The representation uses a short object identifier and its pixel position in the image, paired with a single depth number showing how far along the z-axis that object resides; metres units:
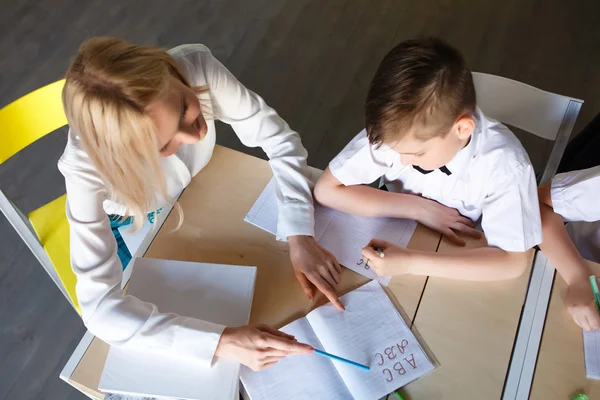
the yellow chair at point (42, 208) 1.19
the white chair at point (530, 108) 1.34
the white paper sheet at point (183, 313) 0.93
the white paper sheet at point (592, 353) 0.94
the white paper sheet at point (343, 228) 1.12
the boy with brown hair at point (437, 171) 0.94
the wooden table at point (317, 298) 0.96
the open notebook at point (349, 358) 0.94
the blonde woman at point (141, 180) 0.90
